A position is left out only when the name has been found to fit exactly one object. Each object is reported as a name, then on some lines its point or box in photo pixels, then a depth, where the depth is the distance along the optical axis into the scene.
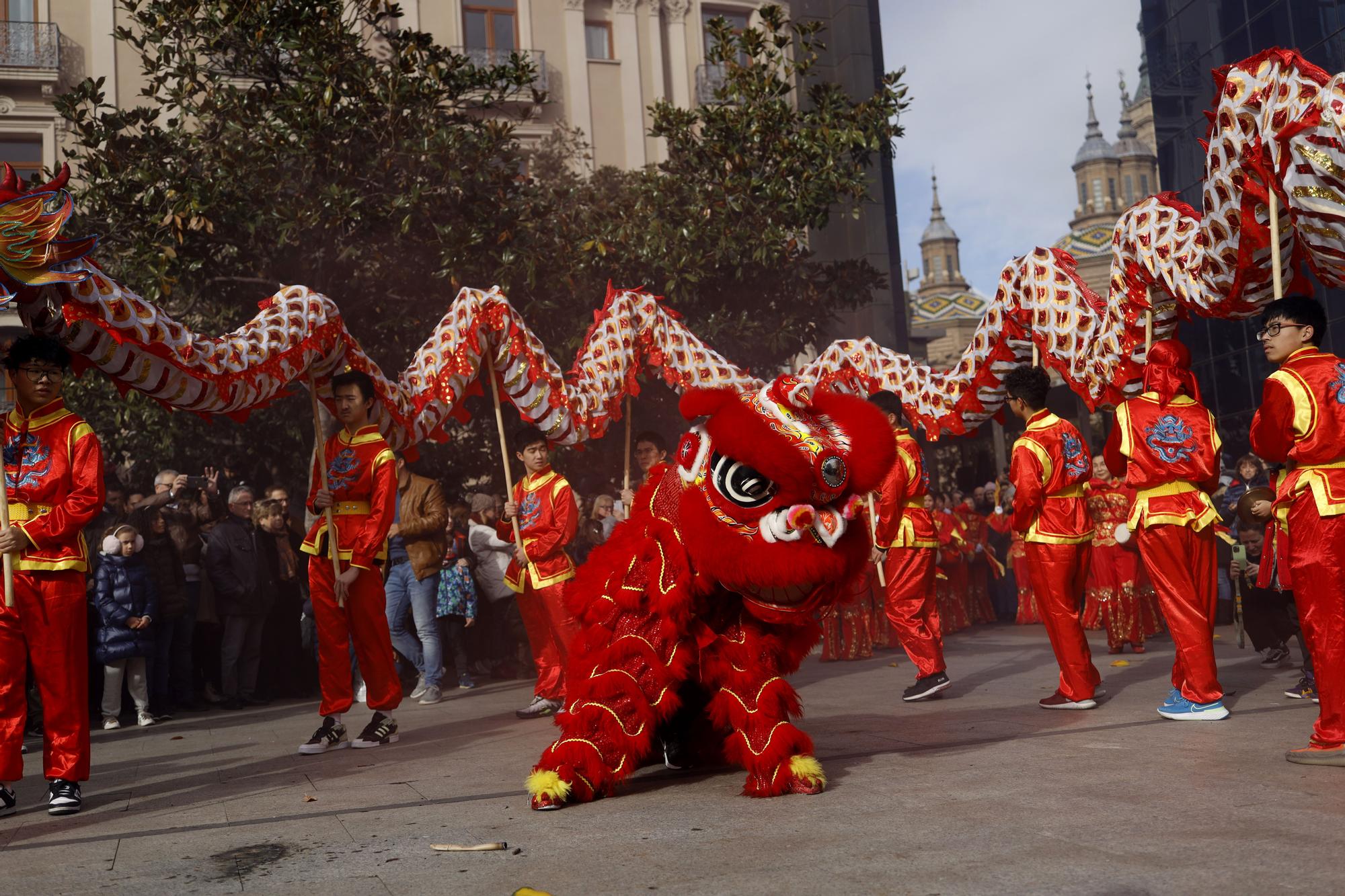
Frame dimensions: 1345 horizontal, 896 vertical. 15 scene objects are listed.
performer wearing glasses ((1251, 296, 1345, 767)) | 4.82
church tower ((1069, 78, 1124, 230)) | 91.50
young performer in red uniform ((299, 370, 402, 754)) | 6.54
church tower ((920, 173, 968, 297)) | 103.31
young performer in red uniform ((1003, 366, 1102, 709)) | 6.82
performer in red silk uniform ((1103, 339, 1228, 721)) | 6.11
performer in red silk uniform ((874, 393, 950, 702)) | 7.57
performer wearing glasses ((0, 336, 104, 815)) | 5.18
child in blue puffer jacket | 8.39
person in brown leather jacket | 9.51
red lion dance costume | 4.54
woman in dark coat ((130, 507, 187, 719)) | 8.88
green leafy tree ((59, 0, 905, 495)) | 10.98
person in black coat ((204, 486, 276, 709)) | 9.23
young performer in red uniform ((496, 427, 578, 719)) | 7.71
